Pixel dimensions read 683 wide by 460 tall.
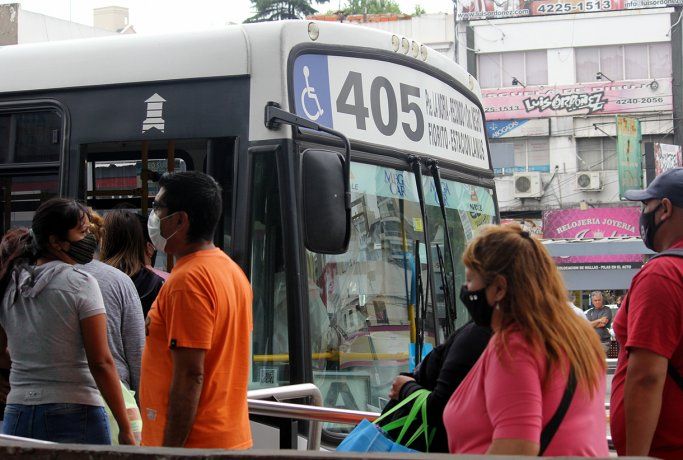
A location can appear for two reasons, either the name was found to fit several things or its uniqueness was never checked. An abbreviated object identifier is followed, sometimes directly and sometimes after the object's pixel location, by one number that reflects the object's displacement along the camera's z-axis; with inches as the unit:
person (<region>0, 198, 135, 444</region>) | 156.3
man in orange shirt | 132.2
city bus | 203.5
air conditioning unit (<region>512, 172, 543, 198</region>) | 1544.0
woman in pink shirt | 99.2
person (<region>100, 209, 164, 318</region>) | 199.3
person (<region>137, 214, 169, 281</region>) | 204.1
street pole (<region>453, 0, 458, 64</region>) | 1518.2
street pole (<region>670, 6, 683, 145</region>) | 1494.8
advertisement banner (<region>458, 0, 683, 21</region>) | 1529.3
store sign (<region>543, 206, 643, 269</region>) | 1456.7
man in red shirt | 127.6
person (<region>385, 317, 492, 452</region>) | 115.0
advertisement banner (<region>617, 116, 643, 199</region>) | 1434.5
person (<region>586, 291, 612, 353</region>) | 733.9
